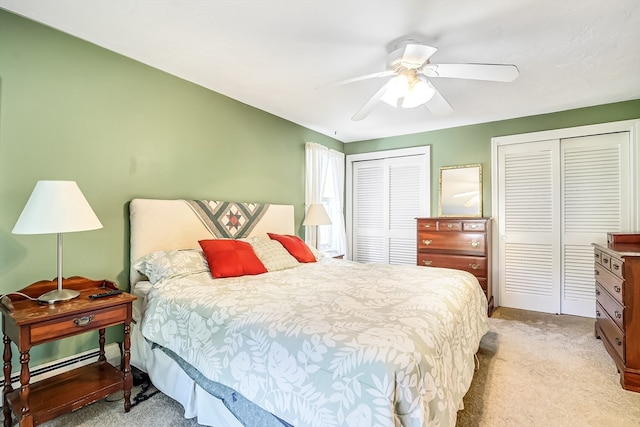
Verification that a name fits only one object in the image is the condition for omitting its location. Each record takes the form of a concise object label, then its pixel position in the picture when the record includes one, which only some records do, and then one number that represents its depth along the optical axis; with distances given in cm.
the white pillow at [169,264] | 221
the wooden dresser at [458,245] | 376
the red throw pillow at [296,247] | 309
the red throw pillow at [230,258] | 237
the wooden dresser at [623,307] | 210
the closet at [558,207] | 347
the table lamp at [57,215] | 164
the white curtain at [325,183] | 440
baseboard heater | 195
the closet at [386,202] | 472
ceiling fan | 191
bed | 112
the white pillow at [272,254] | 271
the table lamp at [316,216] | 398
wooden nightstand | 153
